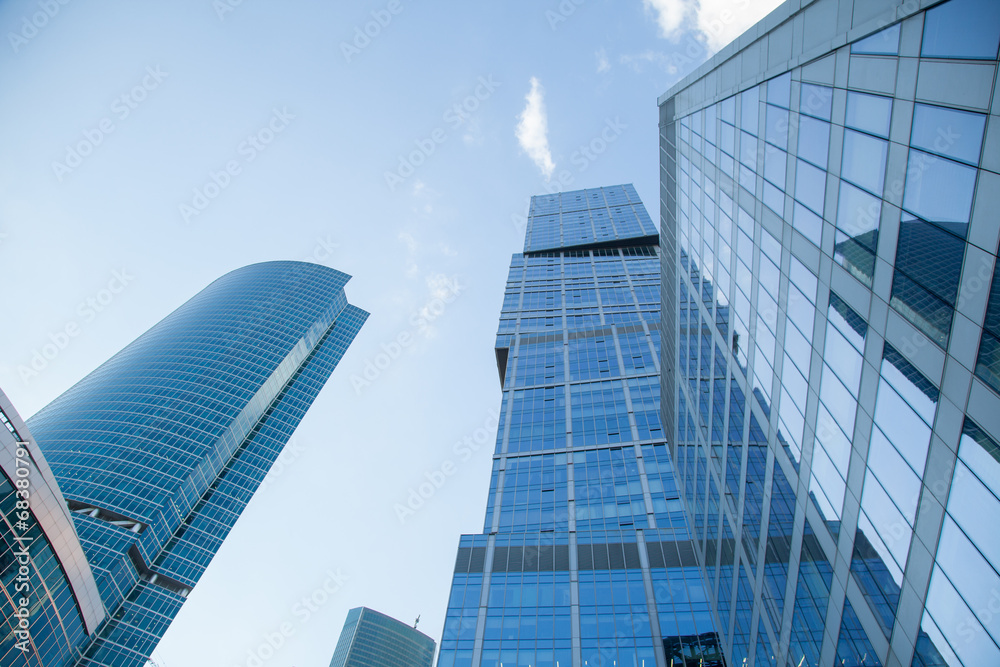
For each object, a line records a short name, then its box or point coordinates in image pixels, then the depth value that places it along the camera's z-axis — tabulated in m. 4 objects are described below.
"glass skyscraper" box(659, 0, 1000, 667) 10.62
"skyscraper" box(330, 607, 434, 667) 191.12
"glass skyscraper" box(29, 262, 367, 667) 82.12
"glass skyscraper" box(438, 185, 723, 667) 38.75
